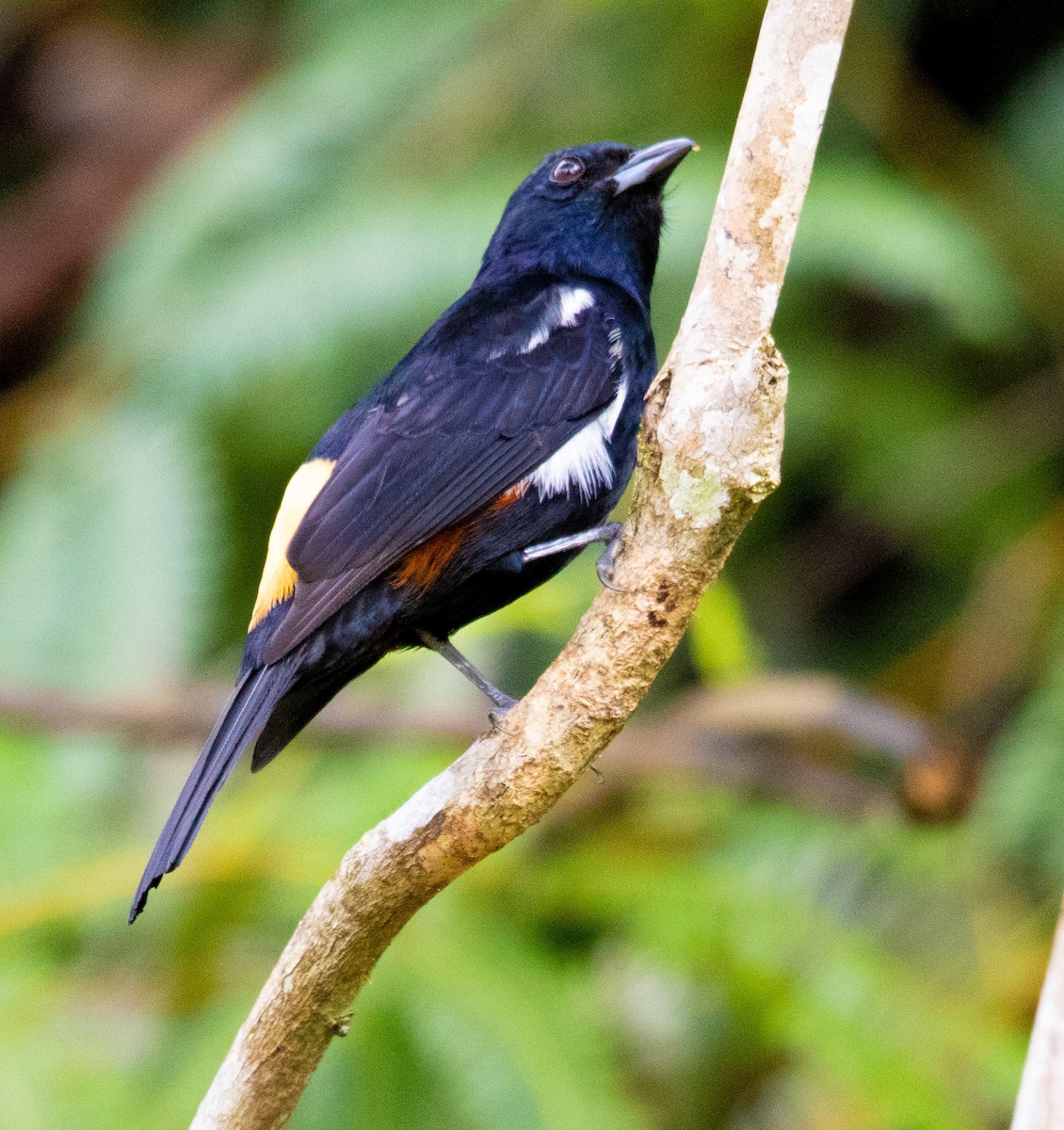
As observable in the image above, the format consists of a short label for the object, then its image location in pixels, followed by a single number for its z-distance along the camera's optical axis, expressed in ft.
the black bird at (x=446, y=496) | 15.23
